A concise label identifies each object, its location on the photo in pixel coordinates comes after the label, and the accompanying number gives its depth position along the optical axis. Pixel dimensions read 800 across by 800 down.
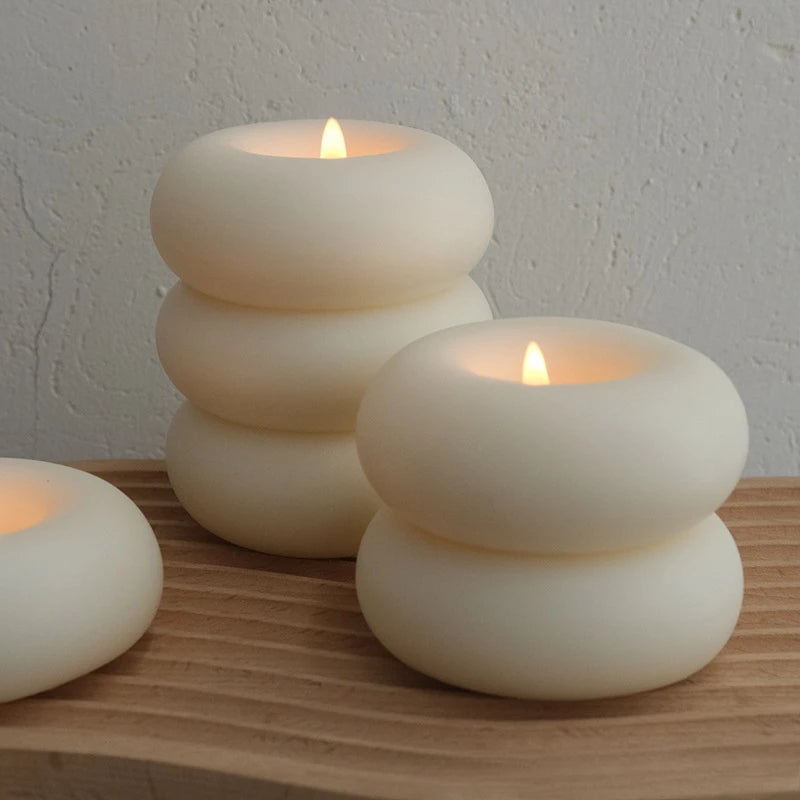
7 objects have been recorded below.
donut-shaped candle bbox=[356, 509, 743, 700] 0.50
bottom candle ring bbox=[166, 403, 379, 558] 0.62
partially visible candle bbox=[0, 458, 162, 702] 0.50
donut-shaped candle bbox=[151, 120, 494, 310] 0.58
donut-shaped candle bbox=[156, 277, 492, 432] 0.60
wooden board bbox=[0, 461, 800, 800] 0.45
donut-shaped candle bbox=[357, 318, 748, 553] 0.48
